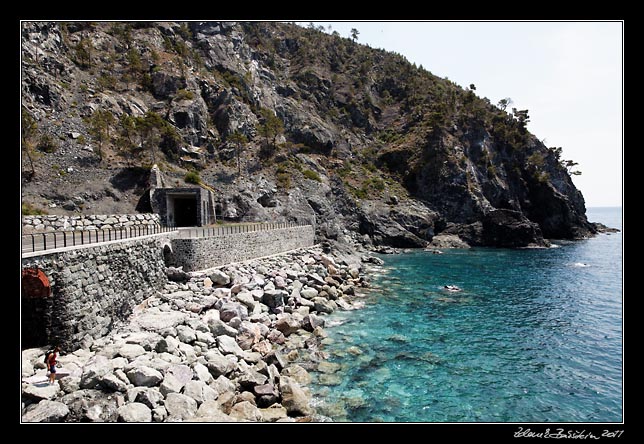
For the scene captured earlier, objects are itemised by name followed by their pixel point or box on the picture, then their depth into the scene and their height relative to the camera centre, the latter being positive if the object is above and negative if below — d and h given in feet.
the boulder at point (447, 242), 217.77 -14.67
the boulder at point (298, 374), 50.98 -23.66
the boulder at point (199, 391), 40.70 -20.79
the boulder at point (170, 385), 39.58 -19.38
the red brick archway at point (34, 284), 42.29 -7.67
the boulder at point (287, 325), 67.62 -21.06
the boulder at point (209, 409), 38.42 -21.67
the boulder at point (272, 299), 77.05 -17.79
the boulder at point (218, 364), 47.11 -20.28
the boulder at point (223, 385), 43.75 -21.51
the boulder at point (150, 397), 36.81 -19.34
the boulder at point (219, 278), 80.02 -13.50
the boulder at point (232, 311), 64.03 -17.39
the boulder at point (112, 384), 38.09 -18.16
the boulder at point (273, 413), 40.52 -23.53
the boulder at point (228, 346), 53.42 -19.96
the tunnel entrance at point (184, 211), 144.06 +4.65
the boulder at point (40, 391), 35.01 -17.73
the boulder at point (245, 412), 39.32 -22.45
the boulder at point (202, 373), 44.29 -20.05
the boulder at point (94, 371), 38.14 -17.34
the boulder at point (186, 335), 52.89 -17.86
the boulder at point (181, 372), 42.34 -19.22
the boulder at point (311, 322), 70.64 -21.59
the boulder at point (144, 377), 39.93 -18.38
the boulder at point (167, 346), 48.24 -17.85
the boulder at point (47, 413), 32.17 -18.32
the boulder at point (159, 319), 56.08 -16.88
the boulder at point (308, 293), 87.76 -18.83
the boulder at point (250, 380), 45.70 -21.62
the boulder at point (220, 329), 58.45 -18.61
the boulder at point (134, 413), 34.42 -19.68
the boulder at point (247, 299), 73.10 -17.03
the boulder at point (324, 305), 82.79 -21.05
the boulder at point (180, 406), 36.98 -20.50
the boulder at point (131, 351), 45.50 -17.62
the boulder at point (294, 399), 42.63 -23.20
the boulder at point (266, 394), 43.14 -22.42
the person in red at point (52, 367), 38.17 -16.31
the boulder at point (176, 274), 77.97 -12.22
